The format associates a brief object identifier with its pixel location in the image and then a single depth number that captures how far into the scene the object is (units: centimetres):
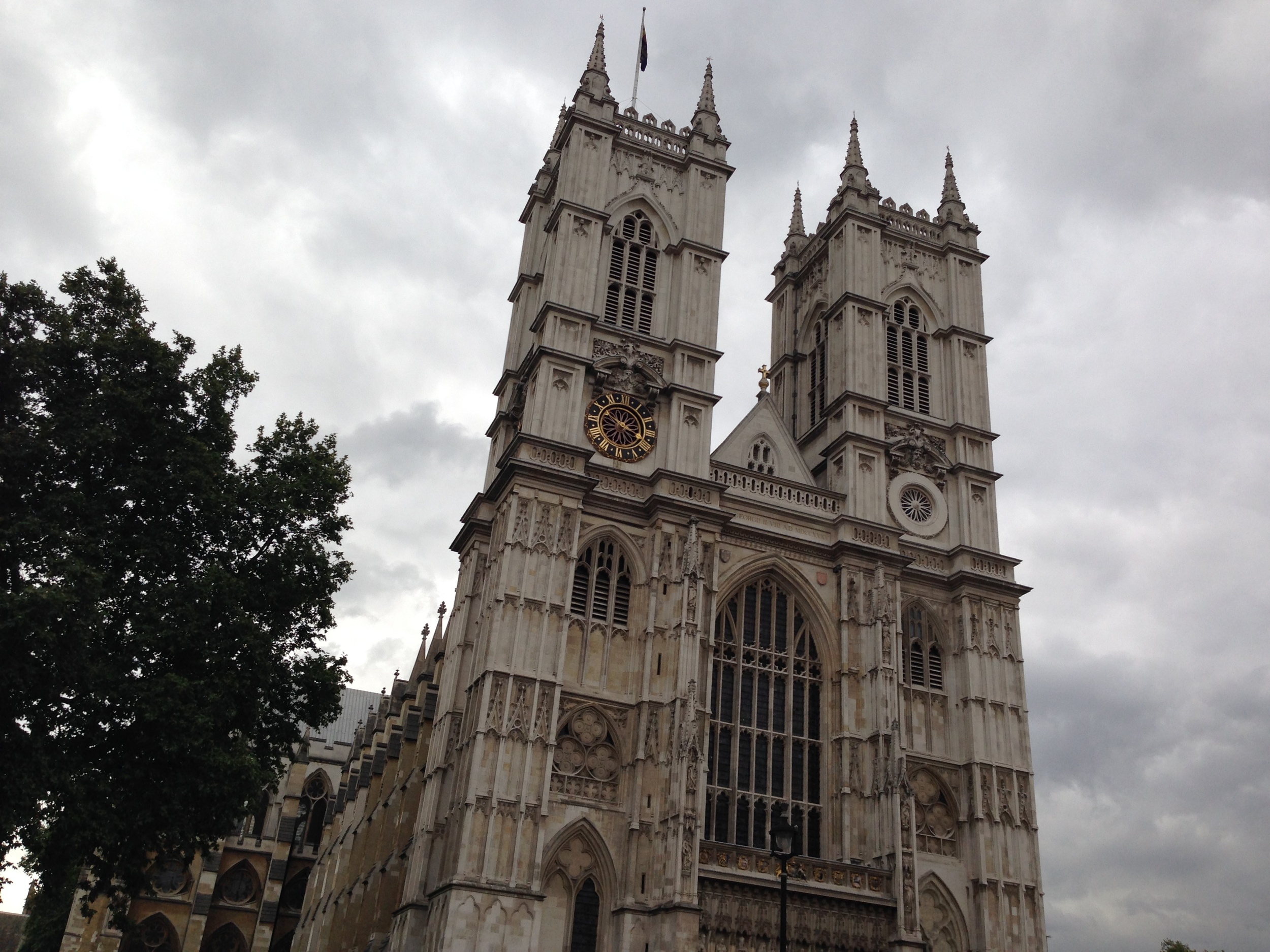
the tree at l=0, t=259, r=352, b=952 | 1873
